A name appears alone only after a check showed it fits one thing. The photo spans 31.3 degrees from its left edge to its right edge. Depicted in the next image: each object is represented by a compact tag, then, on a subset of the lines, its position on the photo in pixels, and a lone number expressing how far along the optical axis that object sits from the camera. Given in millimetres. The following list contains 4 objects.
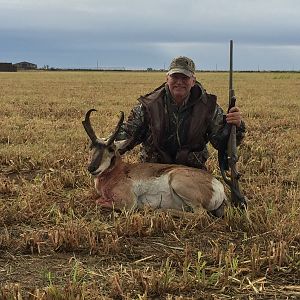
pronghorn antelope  6141
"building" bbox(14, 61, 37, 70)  129375
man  7141
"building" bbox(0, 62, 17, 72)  98125
